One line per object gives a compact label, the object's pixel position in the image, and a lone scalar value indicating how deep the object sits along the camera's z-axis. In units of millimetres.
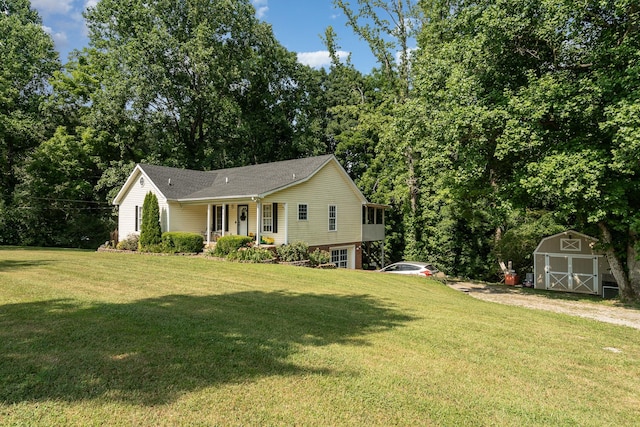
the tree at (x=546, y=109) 12508
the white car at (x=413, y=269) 19547
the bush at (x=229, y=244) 18719
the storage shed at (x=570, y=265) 20531
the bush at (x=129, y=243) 23500
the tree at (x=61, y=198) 29406
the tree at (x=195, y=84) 30734
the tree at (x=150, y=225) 21922
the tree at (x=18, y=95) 30078
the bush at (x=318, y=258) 19422
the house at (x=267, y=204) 20891
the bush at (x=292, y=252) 18797
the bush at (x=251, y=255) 17667
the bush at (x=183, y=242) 20609
